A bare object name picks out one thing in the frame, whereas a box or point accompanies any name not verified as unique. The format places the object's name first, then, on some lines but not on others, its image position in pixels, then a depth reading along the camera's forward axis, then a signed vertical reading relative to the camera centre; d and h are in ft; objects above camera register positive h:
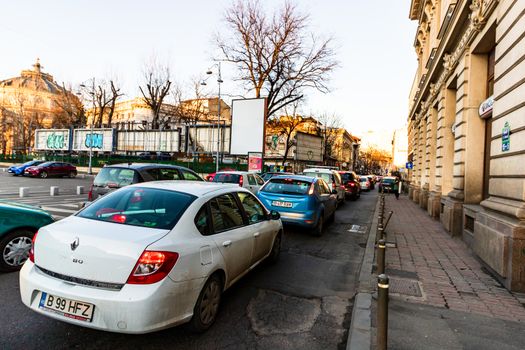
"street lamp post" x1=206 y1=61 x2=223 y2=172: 88.41 +27.32
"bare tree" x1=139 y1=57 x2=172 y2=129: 147.00 +36.93
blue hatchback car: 27.30 -2.02
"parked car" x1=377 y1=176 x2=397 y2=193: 97.54 -1.18
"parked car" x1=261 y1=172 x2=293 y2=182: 64.03 +0.11
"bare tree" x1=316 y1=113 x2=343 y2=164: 187.89 +27.11
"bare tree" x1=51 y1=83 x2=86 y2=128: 177.37 +33.47
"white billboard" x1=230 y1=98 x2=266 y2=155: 80.33 +12.62
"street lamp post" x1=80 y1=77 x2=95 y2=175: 163.43 +38.81
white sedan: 8.91 -2.76
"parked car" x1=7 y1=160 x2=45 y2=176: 95.04 -0.47
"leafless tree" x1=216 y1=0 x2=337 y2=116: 93.97 +34.87
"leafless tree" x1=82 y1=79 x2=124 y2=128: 160.66 +37.71
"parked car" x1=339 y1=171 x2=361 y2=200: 67.21 -1.14
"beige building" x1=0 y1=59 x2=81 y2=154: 186.91 +41.12
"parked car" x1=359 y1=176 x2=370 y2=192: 106.80 -1.31
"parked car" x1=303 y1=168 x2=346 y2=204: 52.65 +0.28
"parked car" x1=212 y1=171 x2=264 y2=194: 43.24 -0.58
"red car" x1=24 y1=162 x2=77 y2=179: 92.84 -0.64
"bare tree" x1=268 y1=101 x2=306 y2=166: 114.64 +20.62
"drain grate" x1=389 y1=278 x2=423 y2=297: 15.74 -5.40
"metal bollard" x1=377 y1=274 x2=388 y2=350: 8.54 -3.57
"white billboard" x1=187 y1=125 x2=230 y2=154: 116.98 +12.87
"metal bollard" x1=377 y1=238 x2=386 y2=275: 14.98 -3.55
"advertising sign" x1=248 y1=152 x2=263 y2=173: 77.92 +2.91
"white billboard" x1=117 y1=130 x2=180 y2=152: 130.62 +12.87
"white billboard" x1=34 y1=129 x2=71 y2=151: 155.33 +13.92
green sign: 18.76 +2.74
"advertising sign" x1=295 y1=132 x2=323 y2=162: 160.15 +15.85
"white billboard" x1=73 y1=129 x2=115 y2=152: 143.28 +13.30
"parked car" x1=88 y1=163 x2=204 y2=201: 26.37 -0.49
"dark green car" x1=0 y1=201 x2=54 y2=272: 15.60 -3.25
